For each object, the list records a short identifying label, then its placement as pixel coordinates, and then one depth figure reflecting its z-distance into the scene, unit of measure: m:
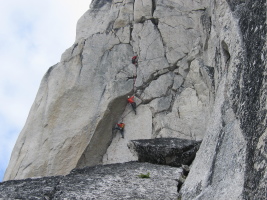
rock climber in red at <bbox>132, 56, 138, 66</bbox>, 21.42
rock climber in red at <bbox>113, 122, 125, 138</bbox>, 19.71
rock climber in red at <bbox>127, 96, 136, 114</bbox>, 20.10
